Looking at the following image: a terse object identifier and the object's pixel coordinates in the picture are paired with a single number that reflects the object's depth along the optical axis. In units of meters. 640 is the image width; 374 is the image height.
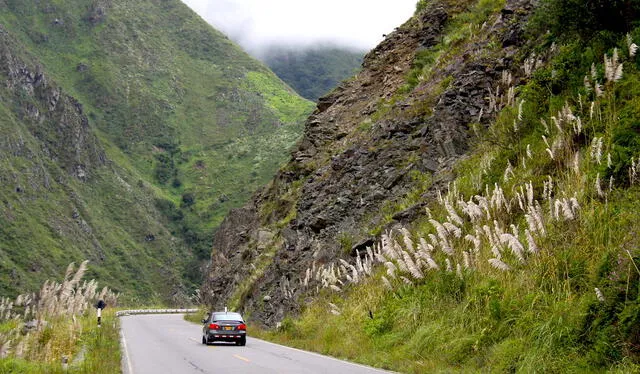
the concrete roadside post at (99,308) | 30.52
